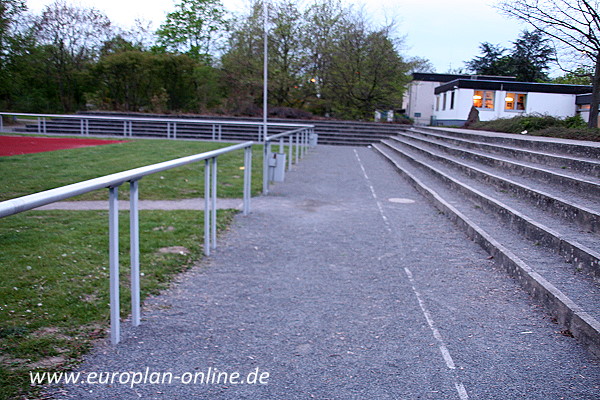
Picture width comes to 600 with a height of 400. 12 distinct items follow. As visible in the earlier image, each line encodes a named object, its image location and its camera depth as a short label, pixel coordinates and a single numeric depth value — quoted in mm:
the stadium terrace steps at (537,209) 4270
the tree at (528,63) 64375
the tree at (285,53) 36562
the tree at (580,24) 17453
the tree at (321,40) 37312
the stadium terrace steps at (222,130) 27594
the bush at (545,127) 12328
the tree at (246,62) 36312
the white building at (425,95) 49312
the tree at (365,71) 35750
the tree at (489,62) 68188
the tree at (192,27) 47500
